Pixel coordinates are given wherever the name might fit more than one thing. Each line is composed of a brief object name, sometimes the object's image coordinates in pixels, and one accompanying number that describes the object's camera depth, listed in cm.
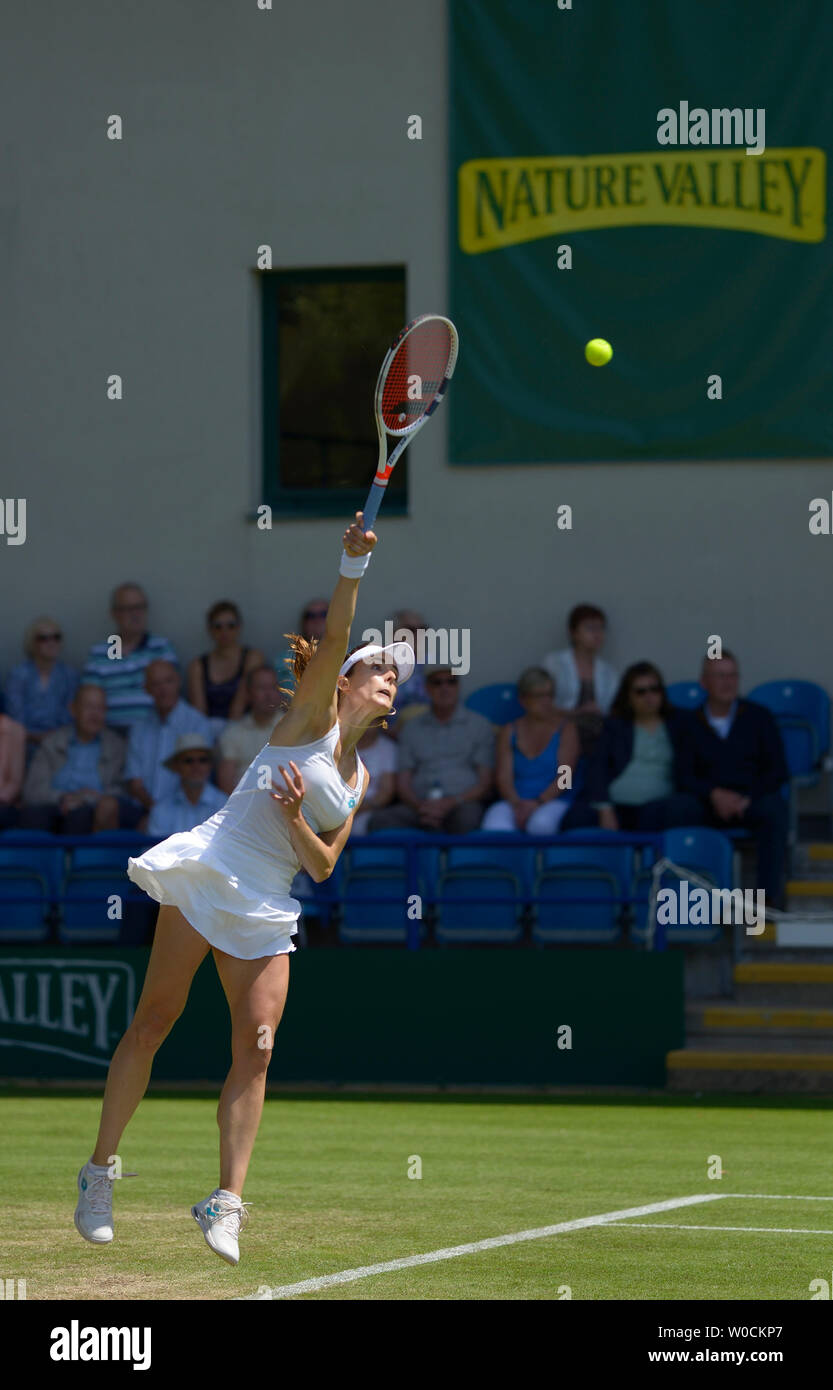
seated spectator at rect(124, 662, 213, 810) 1441
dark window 1598
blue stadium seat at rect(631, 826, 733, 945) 1271
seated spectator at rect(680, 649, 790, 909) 1302
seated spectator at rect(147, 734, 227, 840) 1369
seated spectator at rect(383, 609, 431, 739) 1434
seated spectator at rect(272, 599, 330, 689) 1446
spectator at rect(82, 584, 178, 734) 1502
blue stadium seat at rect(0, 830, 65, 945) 1361
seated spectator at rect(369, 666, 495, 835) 1378
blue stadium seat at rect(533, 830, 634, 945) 1274
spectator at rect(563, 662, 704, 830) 1324
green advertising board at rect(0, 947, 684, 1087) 1255
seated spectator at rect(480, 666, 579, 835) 1349
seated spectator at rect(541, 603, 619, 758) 1441
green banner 1488
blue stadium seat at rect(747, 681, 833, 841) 1426
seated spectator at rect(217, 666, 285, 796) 1395
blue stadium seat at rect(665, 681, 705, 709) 1472
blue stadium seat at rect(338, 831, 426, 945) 1311
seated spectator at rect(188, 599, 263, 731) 1476
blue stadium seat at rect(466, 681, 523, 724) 1495
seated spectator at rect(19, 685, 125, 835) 1430
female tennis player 605
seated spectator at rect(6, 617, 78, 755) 1536
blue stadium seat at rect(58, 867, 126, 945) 1351
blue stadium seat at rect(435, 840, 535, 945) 1297
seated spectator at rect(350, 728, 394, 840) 1389
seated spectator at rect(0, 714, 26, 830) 1444
